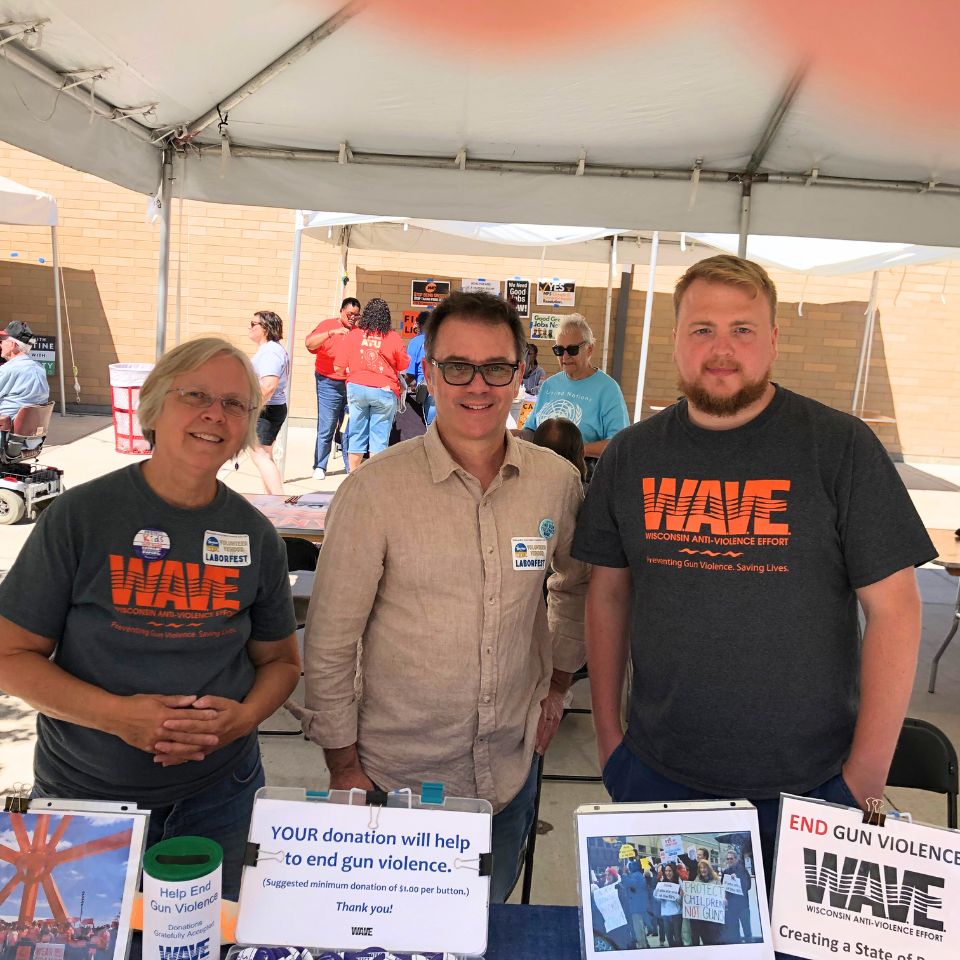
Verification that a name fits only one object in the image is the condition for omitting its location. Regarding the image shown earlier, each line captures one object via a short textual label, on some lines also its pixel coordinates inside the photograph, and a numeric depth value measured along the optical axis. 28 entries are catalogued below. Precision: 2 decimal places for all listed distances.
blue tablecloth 1.20
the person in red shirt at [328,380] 7.89
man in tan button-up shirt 1.54
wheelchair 6.22
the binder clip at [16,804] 1.06
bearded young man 1.46
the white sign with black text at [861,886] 1.08
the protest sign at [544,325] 11.59
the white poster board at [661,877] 1.10
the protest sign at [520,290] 11.53
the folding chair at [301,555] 3.53
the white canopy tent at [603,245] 7.25
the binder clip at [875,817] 1.11
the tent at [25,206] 8.68
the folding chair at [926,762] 1.95
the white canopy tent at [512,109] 2.71
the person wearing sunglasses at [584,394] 4.24
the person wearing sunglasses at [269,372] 6.62
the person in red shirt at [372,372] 7.32
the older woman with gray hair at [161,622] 1.48
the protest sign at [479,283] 11.48
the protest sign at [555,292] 11.52
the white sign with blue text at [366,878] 1.08
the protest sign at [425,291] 11.53
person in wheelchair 6.31
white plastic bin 7.68
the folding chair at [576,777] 3.03
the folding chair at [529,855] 2.01
